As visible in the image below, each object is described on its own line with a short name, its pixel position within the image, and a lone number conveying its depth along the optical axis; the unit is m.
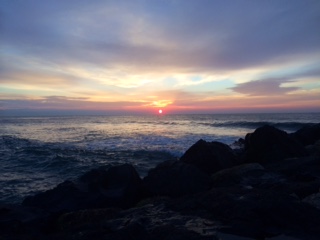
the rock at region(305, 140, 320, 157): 11.46
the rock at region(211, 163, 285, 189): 6.29
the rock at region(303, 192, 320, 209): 4.39
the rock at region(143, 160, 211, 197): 7.09
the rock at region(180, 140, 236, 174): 9.98
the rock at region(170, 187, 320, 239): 3.55
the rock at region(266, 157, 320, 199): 5.39
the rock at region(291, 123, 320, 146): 16.93
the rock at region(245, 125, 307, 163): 10.27
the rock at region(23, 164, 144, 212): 6.92
